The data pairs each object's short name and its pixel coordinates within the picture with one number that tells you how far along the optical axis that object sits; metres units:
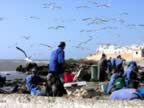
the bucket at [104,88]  14.45
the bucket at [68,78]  17.36
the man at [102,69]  20.38
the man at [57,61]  13.29
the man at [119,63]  20.62
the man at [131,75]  15.29
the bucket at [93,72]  20.48
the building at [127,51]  76.50
